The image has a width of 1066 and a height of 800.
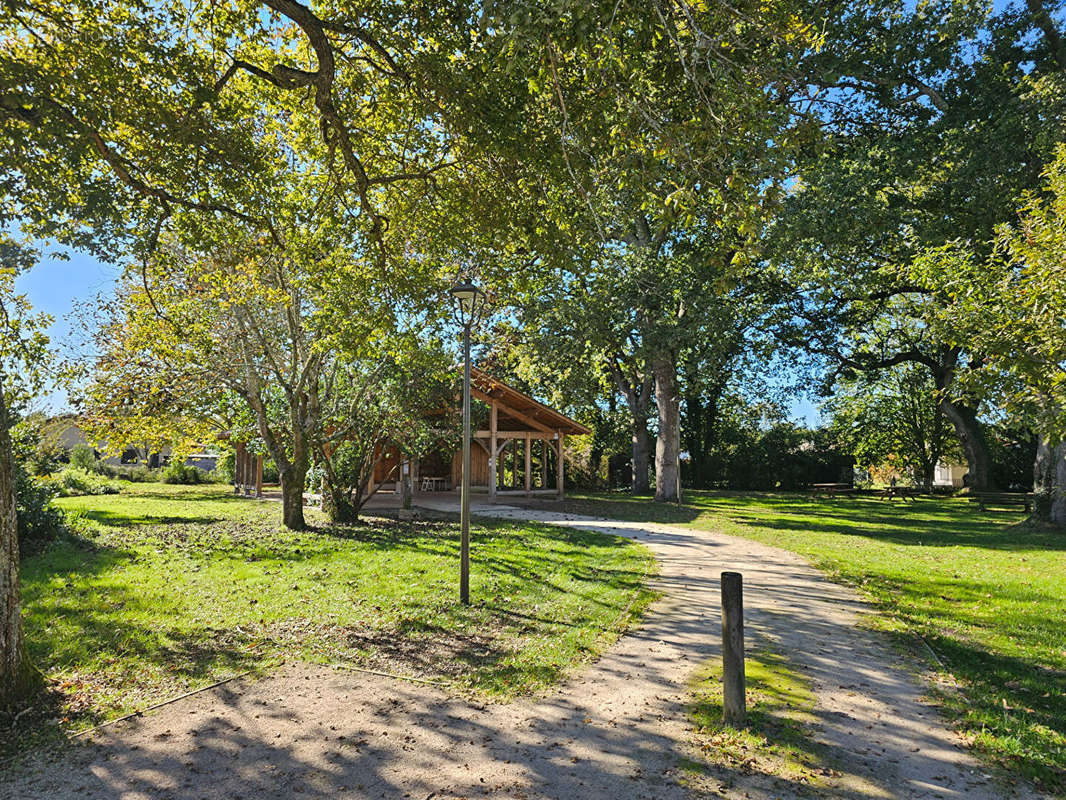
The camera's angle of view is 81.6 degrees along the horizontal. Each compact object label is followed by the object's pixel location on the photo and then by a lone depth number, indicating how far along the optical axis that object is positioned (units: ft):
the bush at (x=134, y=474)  103.59
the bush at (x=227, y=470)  101.33
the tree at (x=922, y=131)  43.93
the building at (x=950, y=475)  140.36
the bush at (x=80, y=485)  75.82
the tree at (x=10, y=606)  13.60
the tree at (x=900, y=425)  107.86
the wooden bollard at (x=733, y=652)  13.34
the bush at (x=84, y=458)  94.53
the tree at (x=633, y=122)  14.82
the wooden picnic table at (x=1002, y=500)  63.89
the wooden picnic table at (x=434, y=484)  84.38
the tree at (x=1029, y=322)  20.97
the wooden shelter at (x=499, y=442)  66.39
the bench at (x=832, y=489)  88.12
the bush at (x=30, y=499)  33.78
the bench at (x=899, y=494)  86.74
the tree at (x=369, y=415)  44.68
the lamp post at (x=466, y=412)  23.45
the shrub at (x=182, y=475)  104.32
